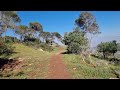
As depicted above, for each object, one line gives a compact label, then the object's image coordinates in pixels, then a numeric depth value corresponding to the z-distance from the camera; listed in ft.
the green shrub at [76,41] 48.29
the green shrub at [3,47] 22.47
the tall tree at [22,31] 57.22
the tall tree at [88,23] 45.43
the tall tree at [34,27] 64.48
